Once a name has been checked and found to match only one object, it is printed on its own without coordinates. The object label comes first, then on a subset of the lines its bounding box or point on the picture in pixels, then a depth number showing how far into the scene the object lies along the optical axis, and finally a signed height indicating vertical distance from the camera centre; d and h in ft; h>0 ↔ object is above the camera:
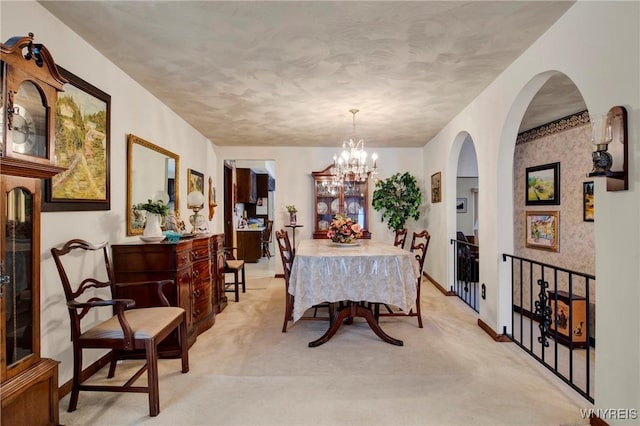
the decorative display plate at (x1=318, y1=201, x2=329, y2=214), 19.66 +0.30
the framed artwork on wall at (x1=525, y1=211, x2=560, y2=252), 12.45 -0.65
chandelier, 12.50 +2.01
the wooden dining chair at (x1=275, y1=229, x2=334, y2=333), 10.71 -1.97
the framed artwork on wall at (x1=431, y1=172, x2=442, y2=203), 16.54 +1.37
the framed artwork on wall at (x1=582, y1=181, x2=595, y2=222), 11.14 +0.43
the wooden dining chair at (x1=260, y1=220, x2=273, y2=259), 27.07 -2.32
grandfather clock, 4.52 -0.12
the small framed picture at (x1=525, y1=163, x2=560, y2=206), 12.46 +1.15
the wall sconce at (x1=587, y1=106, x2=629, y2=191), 5.24 +1.09
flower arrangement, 12.30 -0.70
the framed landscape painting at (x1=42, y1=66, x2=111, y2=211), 6.90 +1.48
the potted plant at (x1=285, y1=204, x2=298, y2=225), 19.15 +0.05
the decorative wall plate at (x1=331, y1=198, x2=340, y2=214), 19.53 +0.42
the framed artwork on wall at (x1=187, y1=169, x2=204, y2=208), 14.65 +1.52
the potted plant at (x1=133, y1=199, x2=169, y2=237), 8.95 -0.12
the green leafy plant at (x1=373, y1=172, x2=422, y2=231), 18.21 +0.74
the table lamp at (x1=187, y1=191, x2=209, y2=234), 12.01 +0.17
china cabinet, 19.45 +0.72
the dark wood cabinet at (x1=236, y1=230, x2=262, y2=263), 25.18 -2.52
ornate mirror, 9.62 +1.24
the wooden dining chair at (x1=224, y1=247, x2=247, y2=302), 13.83 -2.39
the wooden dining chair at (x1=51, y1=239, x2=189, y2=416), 6.31 -2.32
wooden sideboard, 8.57 -1.67
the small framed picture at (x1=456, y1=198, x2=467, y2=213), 22.70 +0.57
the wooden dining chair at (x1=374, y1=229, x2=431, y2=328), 10.95 -2.89
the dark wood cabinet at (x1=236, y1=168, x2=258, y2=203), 26.50 +2.37
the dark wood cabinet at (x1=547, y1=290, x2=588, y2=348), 10.50 -3.52
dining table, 9.68 -2.02
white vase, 9.01 -0.39
